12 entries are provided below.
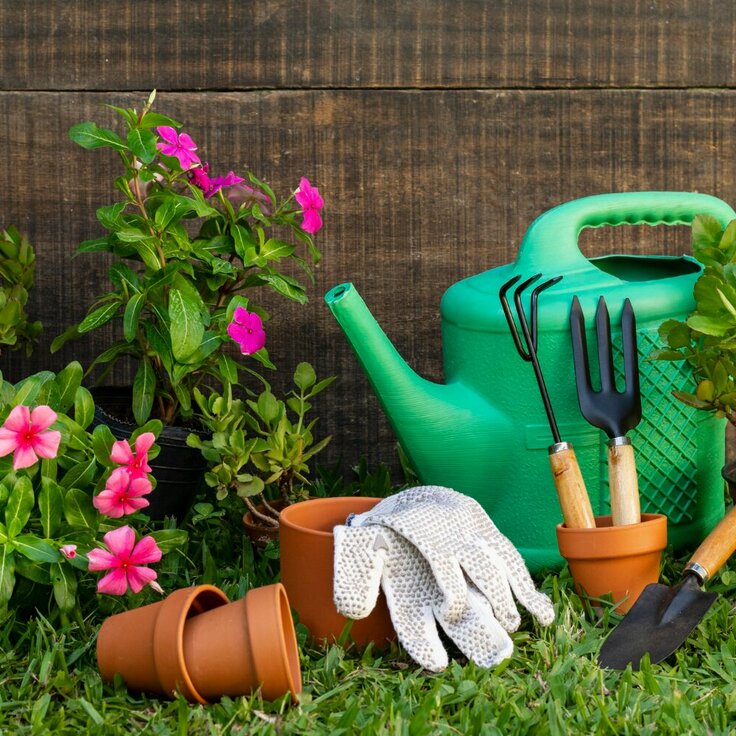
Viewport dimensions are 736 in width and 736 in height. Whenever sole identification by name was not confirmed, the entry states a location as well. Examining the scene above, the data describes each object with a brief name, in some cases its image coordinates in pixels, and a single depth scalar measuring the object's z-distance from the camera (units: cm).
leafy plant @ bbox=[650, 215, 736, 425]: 180
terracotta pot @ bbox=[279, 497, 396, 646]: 173
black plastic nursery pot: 193
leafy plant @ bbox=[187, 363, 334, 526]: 190
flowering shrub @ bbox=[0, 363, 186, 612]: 172
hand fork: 183
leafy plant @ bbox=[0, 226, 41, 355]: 200
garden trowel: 172
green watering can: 188
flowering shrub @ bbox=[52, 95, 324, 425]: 188
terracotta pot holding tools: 178
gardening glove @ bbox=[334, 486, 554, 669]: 171
